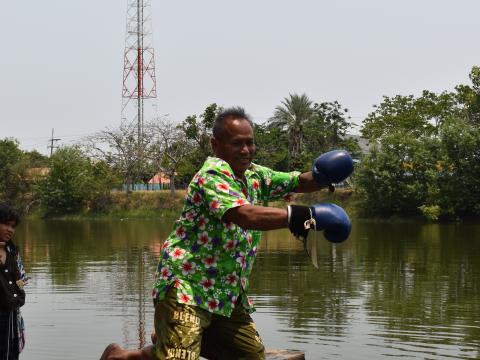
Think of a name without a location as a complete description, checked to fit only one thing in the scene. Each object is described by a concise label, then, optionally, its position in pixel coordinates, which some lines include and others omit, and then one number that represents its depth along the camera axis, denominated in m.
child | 5.37
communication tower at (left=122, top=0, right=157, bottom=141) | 58.97
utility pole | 85.00
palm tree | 60.09
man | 4.22
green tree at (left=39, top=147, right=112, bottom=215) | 60.38
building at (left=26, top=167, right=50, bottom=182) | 65.31
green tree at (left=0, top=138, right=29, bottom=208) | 66.56
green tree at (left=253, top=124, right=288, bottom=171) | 57.47
